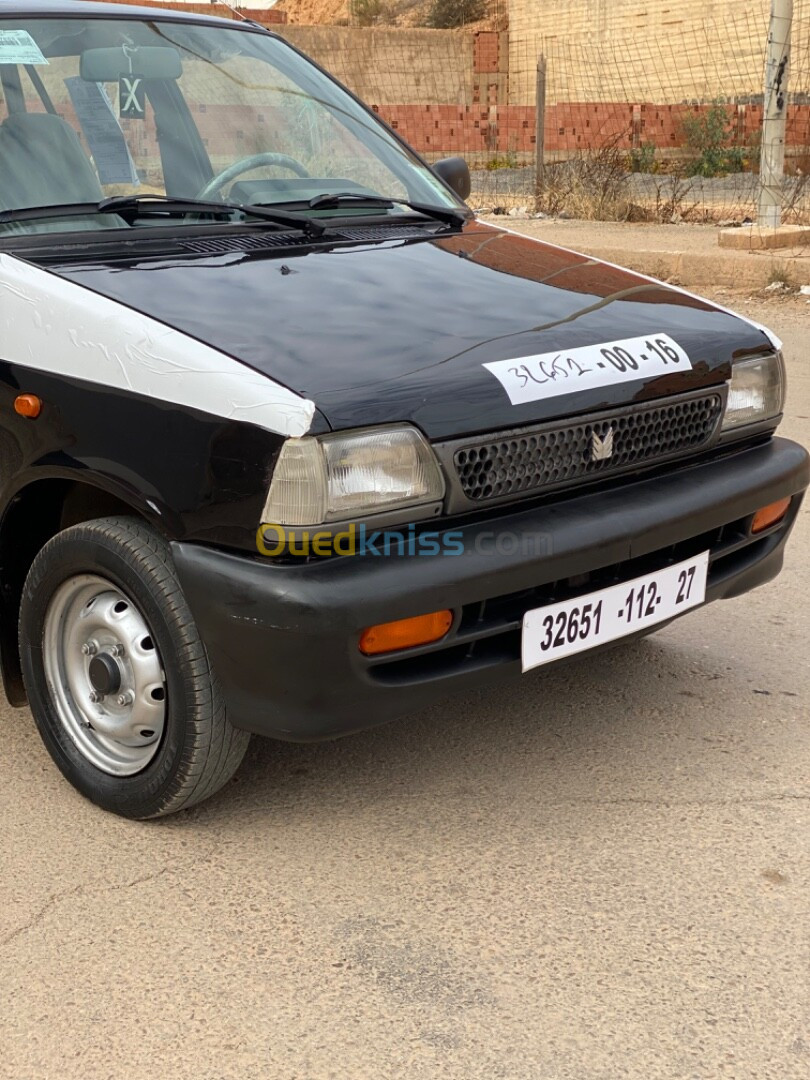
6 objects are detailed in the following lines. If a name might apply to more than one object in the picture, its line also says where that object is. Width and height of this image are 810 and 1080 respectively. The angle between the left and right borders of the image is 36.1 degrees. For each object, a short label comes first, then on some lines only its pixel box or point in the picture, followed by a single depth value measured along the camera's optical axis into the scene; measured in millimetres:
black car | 2385
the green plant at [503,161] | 27219
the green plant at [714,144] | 24406
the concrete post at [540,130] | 16438
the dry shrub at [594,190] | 14891
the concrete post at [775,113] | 11000
